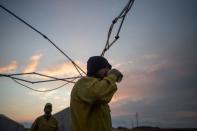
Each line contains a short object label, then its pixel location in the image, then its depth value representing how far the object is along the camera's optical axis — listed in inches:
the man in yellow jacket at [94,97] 62.3
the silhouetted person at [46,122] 214.9
